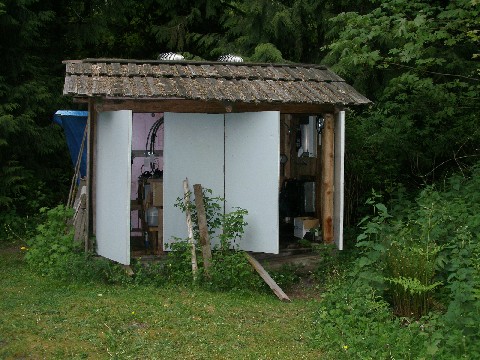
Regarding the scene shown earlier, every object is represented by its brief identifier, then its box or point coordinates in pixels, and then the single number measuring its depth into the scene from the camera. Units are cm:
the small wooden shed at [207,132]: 926
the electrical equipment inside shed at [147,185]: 1031
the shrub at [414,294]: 598
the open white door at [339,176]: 998
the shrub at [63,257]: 923
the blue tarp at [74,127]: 1196
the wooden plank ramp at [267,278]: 873
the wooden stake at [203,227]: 906
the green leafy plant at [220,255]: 884
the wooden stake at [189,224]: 901
